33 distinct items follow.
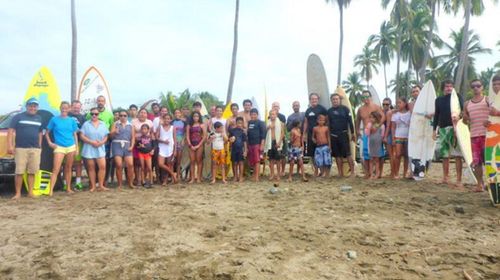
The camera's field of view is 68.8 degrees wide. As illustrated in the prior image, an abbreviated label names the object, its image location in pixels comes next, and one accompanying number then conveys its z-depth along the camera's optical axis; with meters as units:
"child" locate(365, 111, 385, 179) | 6.28
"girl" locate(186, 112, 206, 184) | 6.36
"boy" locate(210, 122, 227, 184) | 6.43
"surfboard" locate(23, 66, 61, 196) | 6.97
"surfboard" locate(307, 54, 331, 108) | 7.71
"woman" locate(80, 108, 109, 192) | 5.66
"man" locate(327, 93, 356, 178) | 6.51
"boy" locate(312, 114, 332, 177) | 6.54
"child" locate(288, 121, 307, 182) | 6.57
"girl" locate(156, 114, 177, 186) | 6.25
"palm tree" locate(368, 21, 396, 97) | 31.08
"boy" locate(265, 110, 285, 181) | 6.71
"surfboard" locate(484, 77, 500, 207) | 4.12
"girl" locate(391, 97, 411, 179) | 6.02
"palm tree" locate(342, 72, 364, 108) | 39.59
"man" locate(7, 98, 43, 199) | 5.08
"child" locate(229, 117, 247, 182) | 6.44
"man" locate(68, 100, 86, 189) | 5.85
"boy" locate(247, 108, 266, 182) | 6.51
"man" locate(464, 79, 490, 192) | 4.70
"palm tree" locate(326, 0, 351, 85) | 19.84
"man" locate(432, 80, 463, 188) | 5.31
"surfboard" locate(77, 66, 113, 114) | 8.47
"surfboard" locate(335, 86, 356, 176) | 6.87
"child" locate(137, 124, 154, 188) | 6.05
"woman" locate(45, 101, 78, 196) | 5.39
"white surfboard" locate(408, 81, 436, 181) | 5.88
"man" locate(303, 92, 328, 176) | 6.74
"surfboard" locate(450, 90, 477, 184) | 5.14
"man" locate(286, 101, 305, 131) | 6.97
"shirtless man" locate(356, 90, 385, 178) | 6.42
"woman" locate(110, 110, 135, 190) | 5.86
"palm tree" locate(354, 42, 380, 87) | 36.81
